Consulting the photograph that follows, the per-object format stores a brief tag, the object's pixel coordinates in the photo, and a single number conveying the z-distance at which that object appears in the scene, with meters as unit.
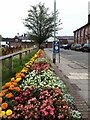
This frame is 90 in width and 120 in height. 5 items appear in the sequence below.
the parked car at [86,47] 21.11
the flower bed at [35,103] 1.45
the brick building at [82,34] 31.60
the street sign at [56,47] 8.68
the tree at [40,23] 22.94
